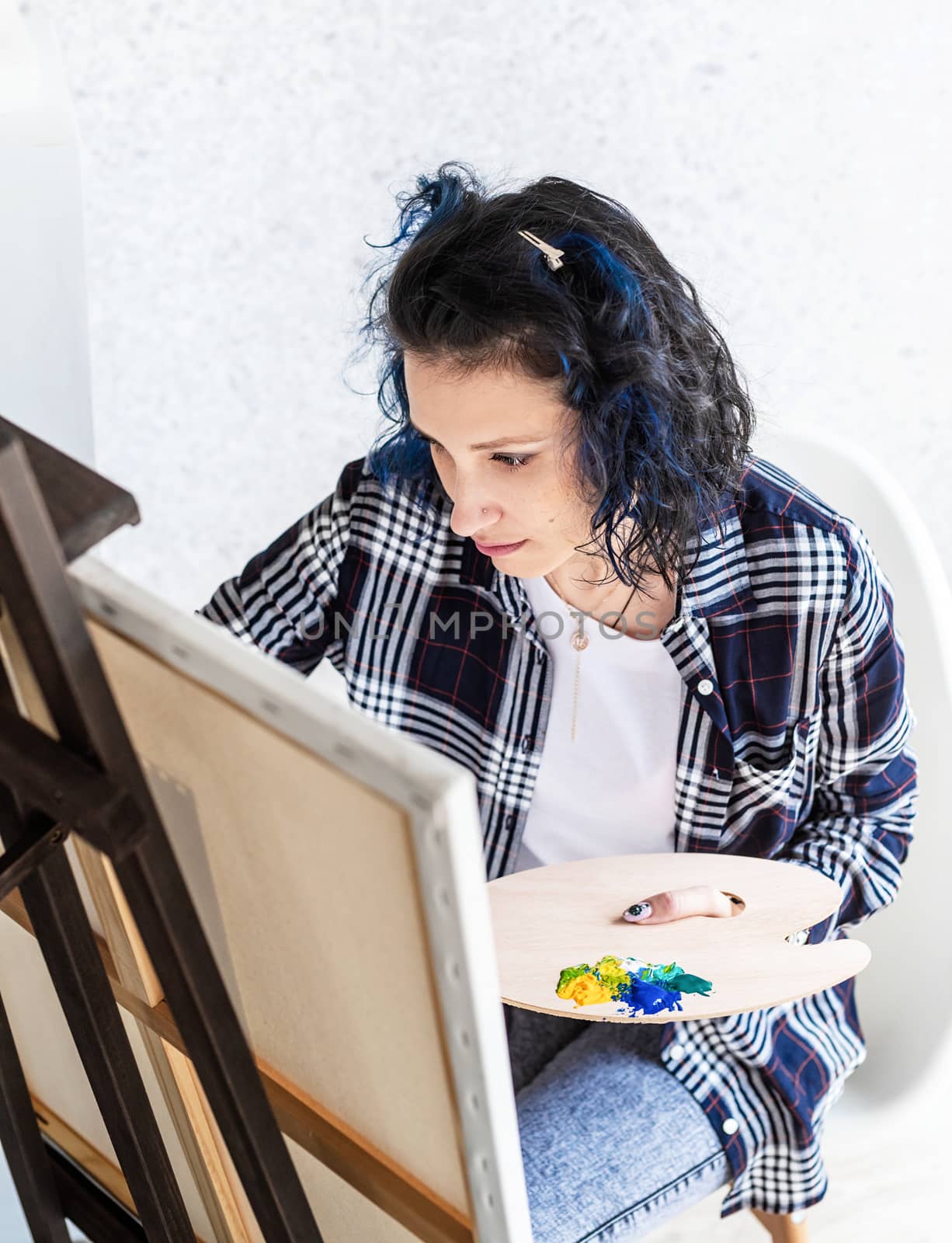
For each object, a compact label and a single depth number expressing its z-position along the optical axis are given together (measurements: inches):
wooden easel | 24.3
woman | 45.1
